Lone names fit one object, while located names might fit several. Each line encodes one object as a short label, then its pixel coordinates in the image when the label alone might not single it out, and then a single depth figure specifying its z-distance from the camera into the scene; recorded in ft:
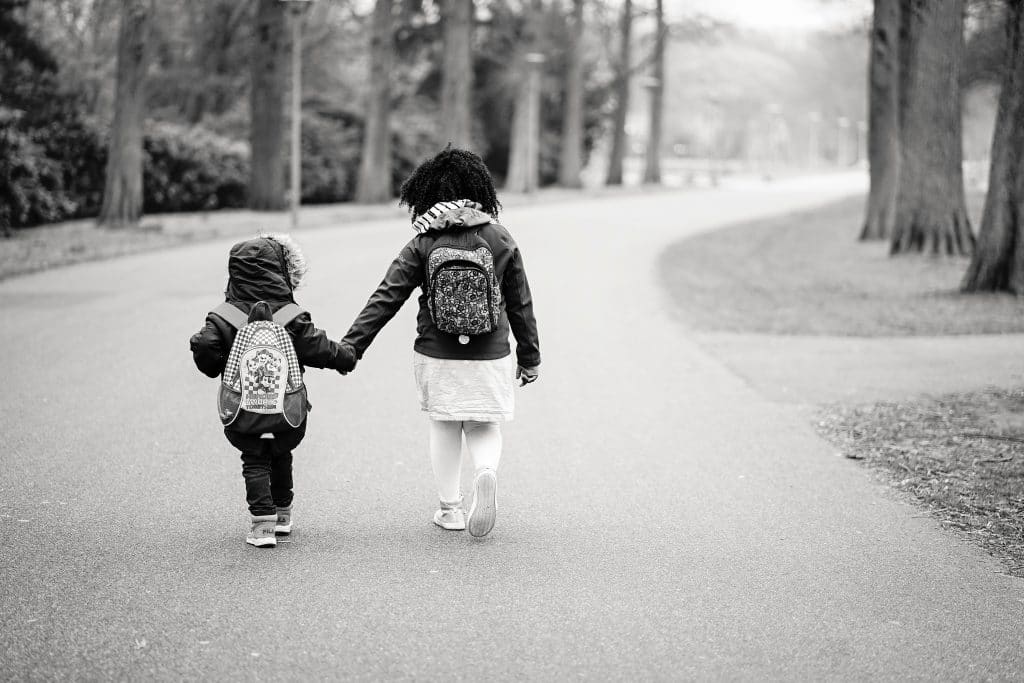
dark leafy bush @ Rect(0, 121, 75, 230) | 77.25
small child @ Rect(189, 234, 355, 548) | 16.78
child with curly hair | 16.93
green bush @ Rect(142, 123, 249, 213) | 99.86
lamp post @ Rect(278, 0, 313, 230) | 83.25
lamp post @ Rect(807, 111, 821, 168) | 337.31
